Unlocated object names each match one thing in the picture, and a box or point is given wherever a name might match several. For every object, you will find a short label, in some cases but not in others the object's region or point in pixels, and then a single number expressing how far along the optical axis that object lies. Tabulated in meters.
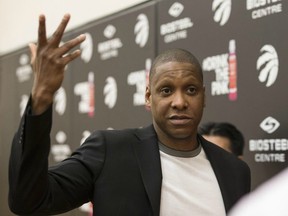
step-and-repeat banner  2.46
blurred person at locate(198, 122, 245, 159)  2.62
